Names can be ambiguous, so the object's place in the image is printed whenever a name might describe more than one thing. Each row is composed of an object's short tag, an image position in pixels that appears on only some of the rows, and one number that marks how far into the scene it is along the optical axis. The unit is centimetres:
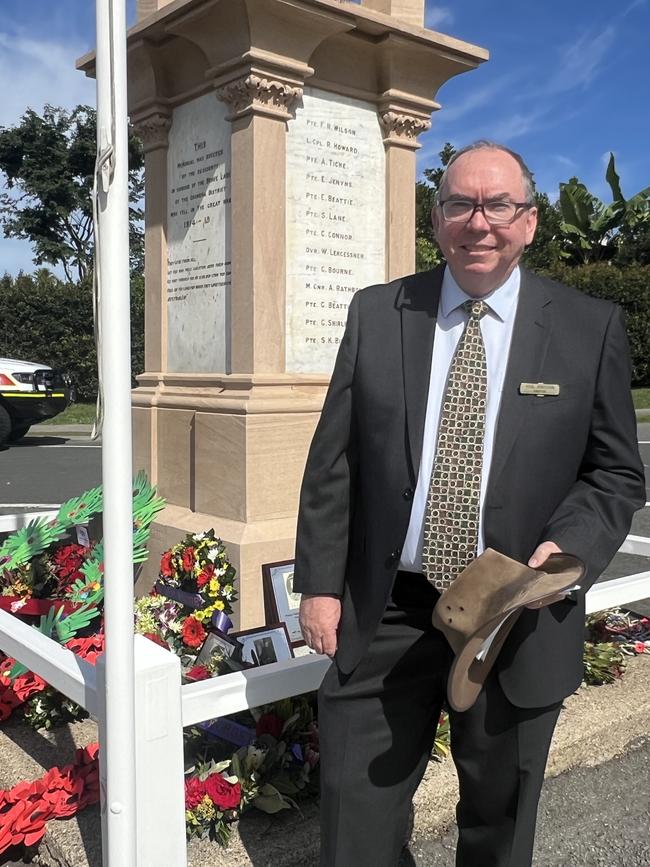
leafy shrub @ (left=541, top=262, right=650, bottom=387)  2283
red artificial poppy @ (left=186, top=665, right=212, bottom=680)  288
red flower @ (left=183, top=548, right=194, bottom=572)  350
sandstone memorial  370
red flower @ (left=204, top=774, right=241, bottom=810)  230
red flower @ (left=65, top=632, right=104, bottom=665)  298
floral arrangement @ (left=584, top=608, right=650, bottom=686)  333
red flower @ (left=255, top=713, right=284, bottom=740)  257
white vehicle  1279
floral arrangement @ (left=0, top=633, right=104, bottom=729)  295
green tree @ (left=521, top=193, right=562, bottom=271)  2767
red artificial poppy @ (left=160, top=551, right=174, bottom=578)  362
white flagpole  175
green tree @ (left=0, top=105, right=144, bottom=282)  1408
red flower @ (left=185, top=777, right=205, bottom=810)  232
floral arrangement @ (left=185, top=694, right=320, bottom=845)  232
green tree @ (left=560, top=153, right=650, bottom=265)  2956
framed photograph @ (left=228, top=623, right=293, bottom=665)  300
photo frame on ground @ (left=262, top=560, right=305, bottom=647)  350
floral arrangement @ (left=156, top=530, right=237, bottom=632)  344
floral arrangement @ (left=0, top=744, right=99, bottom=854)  222
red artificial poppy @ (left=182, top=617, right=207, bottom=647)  328
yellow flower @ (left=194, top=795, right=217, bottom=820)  231
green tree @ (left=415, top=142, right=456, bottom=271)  2328
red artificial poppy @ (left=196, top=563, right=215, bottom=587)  345
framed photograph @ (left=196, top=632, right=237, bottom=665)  296
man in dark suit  176
